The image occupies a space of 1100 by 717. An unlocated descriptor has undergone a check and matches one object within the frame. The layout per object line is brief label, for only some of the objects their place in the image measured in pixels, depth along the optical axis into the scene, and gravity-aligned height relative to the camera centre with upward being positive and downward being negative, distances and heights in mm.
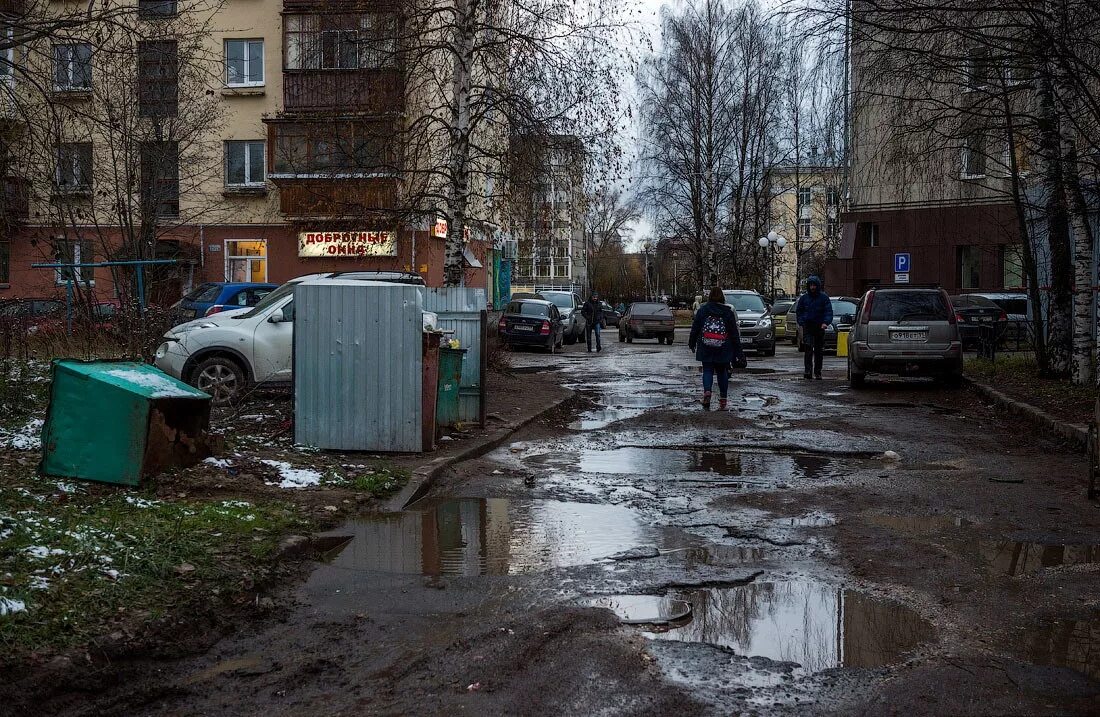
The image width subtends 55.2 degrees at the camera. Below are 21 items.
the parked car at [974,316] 29678 -312
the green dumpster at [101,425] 7551 -897
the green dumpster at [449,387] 11555 -941
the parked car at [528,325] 33750 -699
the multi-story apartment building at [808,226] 57600 +6253
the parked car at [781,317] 42562 -513
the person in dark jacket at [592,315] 34269 -374
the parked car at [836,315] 31717 -323
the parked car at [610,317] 72250 -923
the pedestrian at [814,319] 20422 -289
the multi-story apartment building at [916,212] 17172 +2757
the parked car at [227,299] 21152 +62
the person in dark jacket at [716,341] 15391 -540
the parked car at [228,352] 13883 -666
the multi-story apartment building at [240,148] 13539 +2831
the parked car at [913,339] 18469 -604
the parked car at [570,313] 41438 -381
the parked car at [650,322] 41469 -744
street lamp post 45125 +2766
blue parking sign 28183 +1121
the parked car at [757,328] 30094 -680
